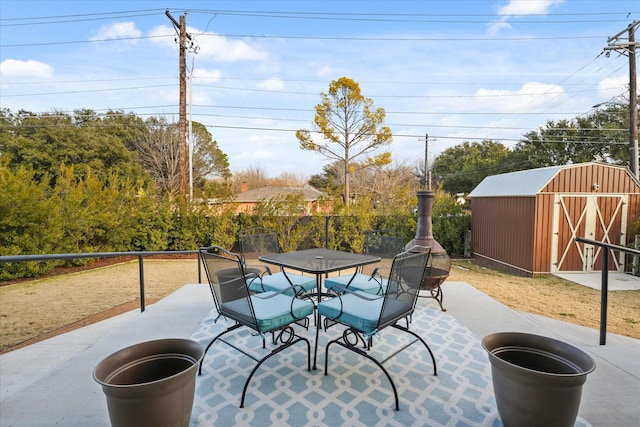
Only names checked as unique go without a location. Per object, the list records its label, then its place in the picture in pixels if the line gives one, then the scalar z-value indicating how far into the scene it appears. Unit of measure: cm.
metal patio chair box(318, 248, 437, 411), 200
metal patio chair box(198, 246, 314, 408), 205
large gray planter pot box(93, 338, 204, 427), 124
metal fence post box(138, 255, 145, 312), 346
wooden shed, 722
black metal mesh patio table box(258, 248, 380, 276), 265
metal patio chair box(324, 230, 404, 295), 297
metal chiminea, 370
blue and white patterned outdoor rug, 173
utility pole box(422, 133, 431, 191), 1998
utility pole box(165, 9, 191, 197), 941
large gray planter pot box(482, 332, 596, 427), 134
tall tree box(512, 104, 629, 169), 1545
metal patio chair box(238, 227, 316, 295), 301
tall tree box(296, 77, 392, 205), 1359
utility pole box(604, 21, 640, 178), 940
